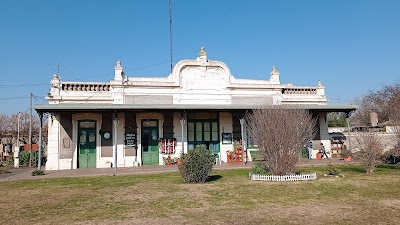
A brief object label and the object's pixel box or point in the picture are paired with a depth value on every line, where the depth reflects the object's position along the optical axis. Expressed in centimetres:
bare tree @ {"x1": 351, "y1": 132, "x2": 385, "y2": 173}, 1258
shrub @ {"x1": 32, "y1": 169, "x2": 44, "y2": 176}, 1421
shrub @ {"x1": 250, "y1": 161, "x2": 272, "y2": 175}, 1116
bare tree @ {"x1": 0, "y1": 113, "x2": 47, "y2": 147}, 3319
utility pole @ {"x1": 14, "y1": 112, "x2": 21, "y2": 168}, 2048
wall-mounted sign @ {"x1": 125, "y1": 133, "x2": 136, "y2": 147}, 1745
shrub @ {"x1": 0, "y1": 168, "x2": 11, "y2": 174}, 1649
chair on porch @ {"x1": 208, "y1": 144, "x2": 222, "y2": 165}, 1855
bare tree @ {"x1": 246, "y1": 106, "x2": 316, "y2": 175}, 1077
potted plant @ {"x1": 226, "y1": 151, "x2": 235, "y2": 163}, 1819
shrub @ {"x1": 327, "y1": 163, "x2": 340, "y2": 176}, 1155
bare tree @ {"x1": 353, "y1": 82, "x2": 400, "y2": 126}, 4038
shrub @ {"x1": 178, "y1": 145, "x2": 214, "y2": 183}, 1049
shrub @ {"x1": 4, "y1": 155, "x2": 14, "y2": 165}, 2241
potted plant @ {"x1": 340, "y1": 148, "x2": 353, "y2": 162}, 1745
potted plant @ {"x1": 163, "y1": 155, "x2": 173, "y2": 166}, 1750
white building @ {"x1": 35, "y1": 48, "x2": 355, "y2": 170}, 1678
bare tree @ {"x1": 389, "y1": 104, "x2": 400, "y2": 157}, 1427
